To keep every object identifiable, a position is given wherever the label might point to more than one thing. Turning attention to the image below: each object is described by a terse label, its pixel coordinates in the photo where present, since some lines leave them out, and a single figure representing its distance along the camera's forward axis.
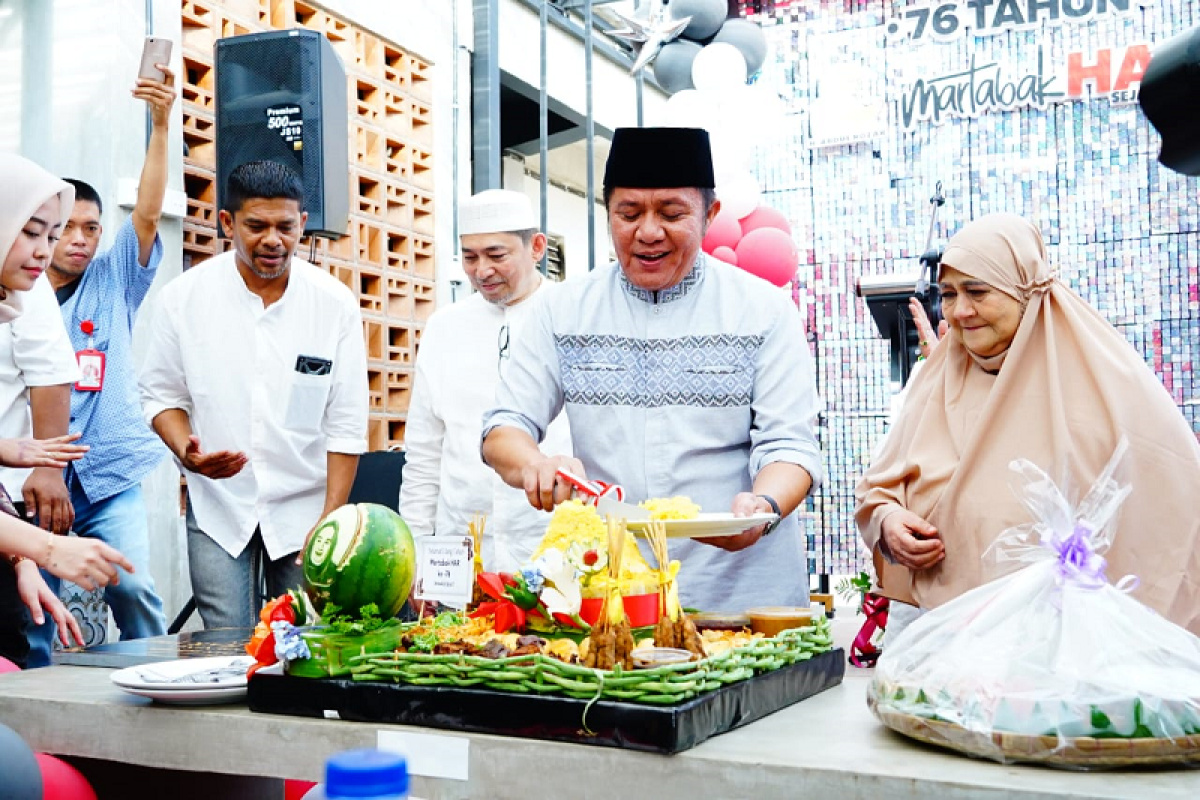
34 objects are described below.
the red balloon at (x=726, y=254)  6.66
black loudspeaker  4.94
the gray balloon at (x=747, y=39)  7.93
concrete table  1.18
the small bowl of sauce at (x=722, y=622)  1.72
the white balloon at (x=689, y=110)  7.20
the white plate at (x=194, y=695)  1.59
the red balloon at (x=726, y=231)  6.73
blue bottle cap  0.75
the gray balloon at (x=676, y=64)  8.10
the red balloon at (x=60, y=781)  1.66
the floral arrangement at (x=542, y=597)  1.55
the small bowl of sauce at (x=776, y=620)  1.69
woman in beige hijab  2.16
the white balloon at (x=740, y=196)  6.77
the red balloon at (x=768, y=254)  6.49
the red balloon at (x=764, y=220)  6.75
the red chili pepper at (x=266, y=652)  1.59
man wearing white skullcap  3.39
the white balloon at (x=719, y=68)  7.36
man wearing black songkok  2.27
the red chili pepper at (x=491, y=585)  1.67
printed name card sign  1.66
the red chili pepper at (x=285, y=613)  1.64
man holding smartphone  3.70
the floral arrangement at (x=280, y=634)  1.52
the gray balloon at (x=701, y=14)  8.07
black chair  4.62
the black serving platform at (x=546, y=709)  1.29
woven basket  1.19
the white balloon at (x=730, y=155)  7.00
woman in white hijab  2.26
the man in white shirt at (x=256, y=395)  3.21
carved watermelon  1.61
